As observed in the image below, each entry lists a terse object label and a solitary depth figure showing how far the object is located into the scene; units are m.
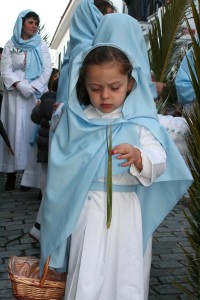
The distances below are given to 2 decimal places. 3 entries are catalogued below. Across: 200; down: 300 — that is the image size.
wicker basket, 2.42
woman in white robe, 6.86
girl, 2.38
